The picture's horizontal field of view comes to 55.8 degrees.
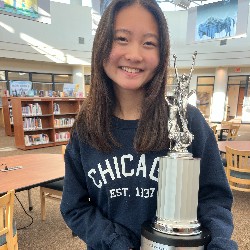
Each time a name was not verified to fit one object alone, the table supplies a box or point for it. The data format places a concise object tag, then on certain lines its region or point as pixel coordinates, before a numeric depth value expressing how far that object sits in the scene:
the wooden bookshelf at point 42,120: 6.72
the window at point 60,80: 12.64
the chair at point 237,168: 3.12
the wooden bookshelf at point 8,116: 9.27
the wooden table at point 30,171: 2.10
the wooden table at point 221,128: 6.04
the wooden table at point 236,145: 3.80
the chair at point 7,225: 1.63
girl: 0.77
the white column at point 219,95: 12.64
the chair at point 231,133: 6.18
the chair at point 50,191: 2.75
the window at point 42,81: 11.85
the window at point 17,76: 11.00
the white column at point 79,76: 12.45
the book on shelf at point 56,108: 7.37
